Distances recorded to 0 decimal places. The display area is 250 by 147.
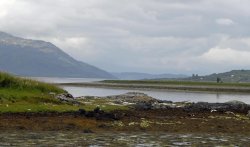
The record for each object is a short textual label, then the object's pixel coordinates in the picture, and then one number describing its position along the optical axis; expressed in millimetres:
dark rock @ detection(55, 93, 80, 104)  44081
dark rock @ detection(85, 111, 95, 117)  35281
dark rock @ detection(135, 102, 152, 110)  43956
